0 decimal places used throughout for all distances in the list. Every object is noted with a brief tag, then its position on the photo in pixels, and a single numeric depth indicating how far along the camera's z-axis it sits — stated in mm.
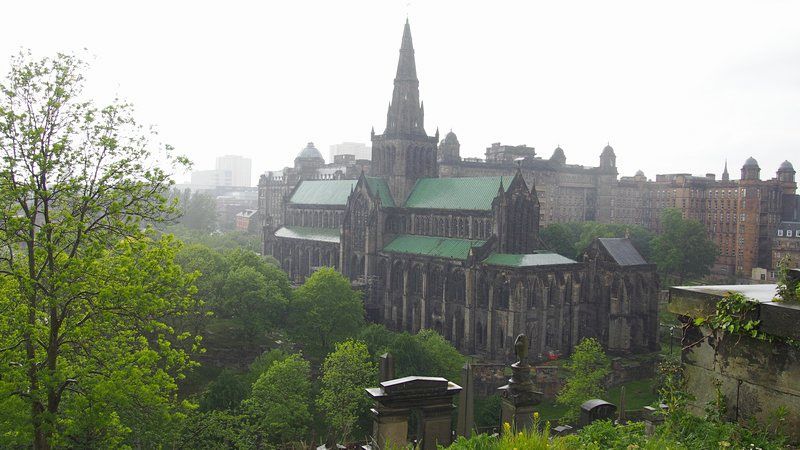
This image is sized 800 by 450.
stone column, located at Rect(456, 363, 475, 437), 17295
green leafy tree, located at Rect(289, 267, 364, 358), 57281
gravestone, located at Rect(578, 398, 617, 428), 17156
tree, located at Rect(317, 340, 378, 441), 38406
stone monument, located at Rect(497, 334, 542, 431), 15844
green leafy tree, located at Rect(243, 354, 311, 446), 36062
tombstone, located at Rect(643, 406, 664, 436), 14025
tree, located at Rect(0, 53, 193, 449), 19406
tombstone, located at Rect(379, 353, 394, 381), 17859
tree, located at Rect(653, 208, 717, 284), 96438
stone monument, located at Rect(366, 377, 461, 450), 15102
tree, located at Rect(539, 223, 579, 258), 89688
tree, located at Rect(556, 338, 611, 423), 47812
